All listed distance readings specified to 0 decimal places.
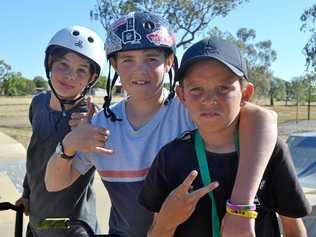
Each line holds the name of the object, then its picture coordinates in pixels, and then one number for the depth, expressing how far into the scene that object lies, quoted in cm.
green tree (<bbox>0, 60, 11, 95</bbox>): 8844
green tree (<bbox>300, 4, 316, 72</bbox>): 2728
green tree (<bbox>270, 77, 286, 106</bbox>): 6537
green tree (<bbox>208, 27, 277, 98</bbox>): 4425
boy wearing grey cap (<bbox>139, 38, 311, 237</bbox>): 168
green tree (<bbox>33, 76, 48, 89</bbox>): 10456
